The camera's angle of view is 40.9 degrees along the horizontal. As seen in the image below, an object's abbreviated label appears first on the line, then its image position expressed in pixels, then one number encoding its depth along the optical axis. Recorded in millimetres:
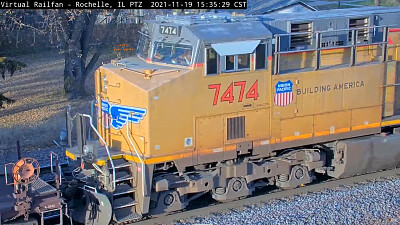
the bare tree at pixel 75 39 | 20047
